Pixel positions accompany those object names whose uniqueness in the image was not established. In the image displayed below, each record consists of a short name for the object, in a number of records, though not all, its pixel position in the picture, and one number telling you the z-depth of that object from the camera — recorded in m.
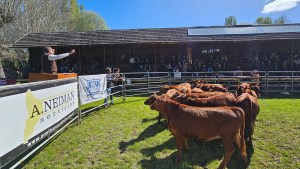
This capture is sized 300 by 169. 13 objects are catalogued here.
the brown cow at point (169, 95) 4.84
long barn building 13.77
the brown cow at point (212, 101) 4.45
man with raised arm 4.73
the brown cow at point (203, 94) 5.07
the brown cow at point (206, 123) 3.36
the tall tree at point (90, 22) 32.57
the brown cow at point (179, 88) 6.22
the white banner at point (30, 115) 2.80
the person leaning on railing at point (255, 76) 9.79
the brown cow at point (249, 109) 4.26
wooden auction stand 4.72
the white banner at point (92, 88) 5.94
